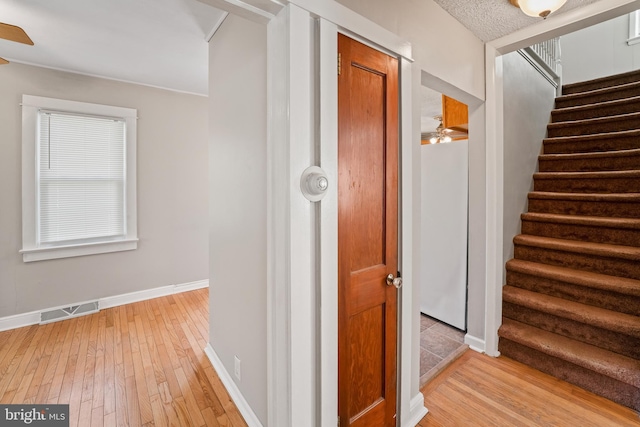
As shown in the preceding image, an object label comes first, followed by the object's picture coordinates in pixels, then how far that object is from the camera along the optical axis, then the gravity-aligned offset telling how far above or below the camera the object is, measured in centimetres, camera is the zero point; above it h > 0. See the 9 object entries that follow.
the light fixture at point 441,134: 468 +135
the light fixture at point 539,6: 161 +120
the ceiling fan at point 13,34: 166 +109
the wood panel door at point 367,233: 128 -11
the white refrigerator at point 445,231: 275 -20
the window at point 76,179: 285 +37
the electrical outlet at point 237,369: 178 -101
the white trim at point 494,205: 229 +6
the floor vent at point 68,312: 291 -108
